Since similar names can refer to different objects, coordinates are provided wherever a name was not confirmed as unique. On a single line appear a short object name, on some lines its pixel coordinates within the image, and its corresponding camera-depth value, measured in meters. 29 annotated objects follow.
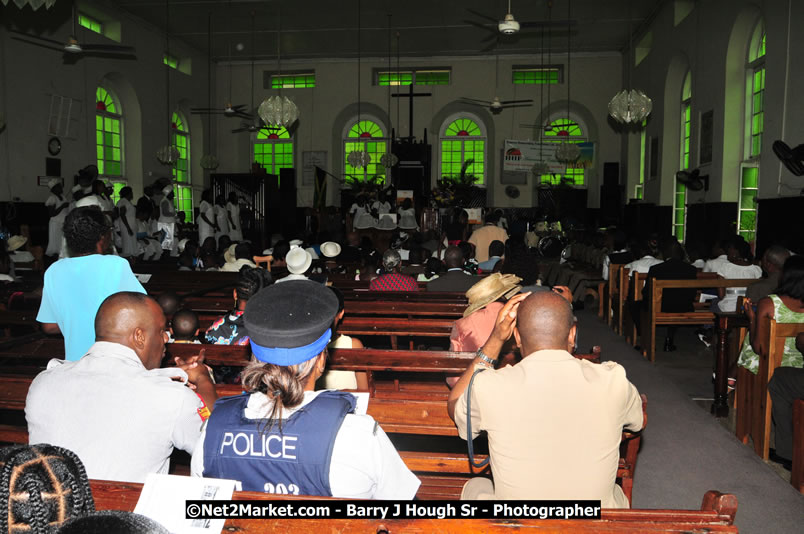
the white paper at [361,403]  1.51
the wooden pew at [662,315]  5.71
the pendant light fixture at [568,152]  15.25
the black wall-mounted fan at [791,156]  7.35
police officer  1.33
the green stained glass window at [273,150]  19.38
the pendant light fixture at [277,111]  10.98
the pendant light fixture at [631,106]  10.26
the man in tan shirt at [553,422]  1.65
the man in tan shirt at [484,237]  8.27
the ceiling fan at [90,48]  8.35
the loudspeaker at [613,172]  17.71
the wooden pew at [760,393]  3.47
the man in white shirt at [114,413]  1.62
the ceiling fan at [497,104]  14.63
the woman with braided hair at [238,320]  3.33
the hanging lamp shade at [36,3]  4.02
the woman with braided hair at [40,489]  0.75
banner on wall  17.25
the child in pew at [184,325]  3.29
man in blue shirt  2.53
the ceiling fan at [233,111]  12.52
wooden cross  18.00
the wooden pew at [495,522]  1.24
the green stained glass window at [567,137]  18.36
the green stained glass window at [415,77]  18.83
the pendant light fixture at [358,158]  16.33
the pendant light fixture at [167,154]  13.97
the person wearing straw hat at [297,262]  4.36
